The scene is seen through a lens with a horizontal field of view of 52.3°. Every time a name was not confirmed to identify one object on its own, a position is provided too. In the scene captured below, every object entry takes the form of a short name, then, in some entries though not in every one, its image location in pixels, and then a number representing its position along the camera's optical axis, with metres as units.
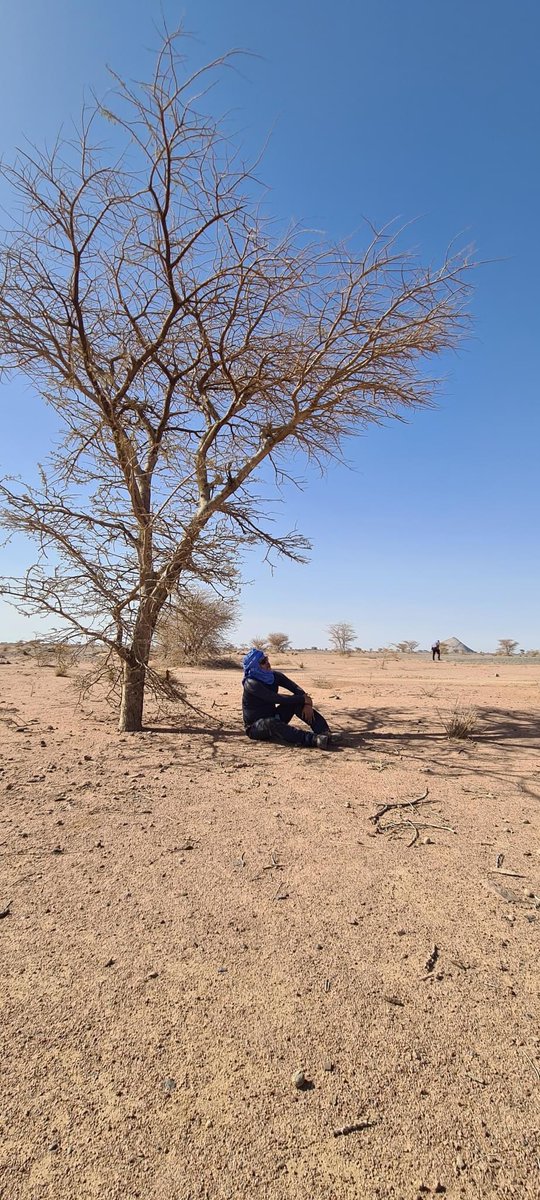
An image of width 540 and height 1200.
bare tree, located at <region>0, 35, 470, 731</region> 5.62
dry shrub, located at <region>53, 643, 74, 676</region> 5.91
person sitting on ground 5.79
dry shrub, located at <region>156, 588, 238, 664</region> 6.22
